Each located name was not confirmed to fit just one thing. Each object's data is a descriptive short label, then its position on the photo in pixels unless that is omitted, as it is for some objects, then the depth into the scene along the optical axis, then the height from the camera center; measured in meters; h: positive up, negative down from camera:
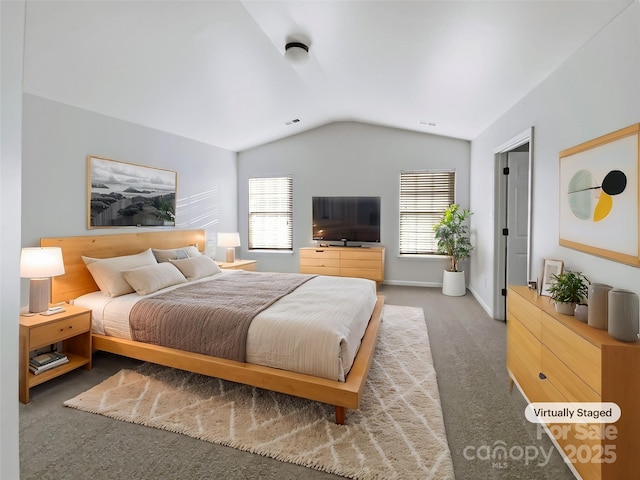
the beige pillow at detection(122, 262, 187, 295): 3.09 -0.41
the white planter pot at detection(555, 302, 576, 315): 1.91 -0.41
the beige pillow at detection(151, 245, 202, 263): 3.94 -0.21
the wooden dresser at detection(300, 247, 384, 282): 5.40 -0.40
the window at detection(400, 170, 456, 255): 5.69 +0.61
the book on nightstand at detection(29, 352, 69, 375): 2.53 -1.01
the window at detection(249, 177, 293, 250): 6.32 +0.49
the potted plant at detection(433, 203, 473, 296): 5.14 -0.10
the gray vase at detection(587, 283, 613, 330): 1.67 -0.35
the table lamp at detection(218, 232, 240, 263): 5.18 -0.07
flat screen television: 5.78 +0.35
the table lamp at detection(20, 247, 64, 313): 2.50 -0.27
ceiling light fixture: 3.03 +1.77
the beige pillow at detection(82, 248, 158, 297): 3.06 -0.35
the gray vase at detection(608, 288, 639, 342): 1.49 -0.36
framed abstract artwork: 1.71 +0.27
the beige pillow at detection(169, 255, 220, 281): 3.78 -0.36
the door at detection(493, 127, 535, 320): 3.98 +0.21
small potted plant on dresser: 1.92 -0.32
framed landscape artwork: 3.47 +0.51
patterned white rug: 1.79 -1.20
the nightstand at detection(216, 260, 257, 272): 4.81 -0.43
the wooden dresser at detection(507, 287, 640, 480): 1.42 -0.71
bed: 2.07 -0.88
